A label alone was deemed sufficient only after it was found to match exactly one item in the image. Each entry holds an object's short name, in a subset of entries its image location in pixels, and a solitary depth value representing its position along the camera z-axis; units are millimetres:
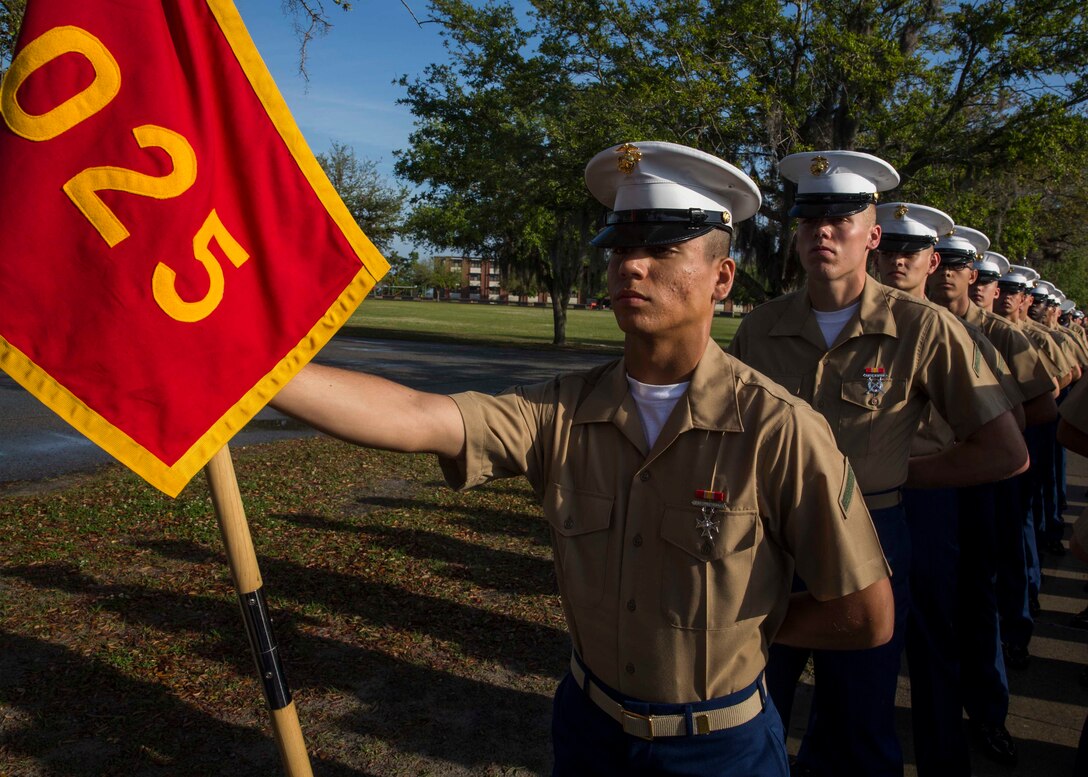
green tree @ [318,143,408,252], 46000
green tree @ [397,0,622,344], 17406
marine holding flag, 2105
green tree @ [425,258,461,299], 138875
